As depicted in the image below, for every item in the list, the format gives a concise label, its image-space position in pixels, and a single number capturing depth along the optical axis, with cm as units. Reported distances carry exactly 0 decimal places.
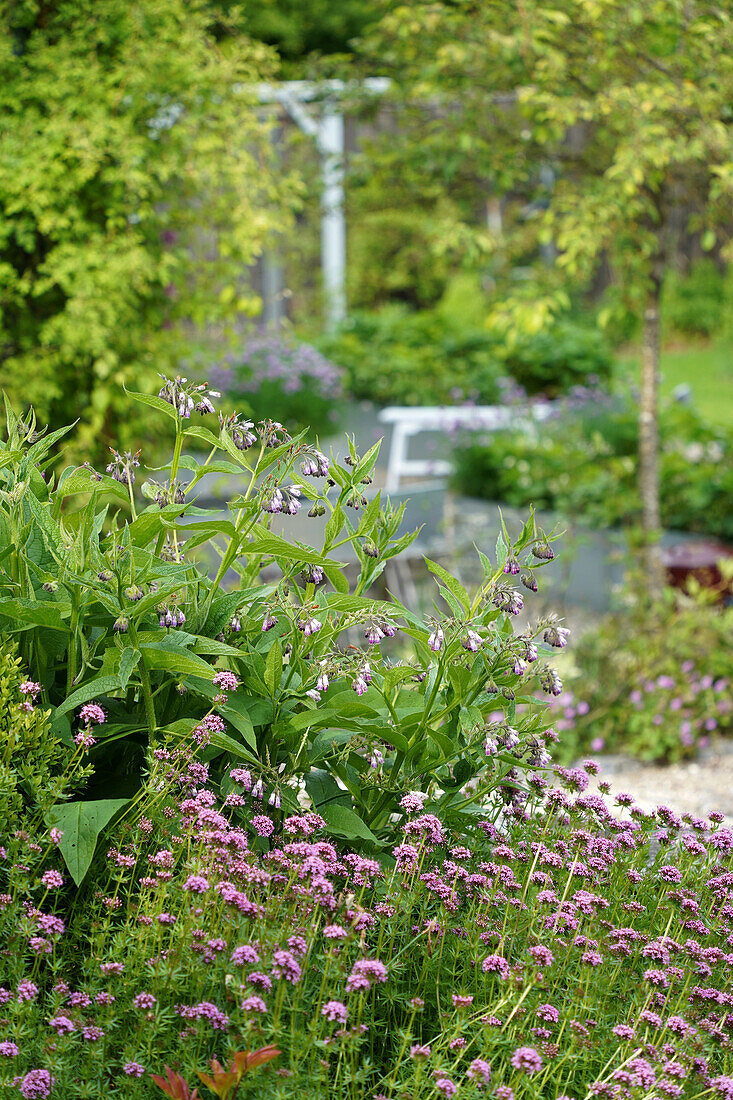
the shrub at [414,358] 934
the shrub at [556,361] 974
